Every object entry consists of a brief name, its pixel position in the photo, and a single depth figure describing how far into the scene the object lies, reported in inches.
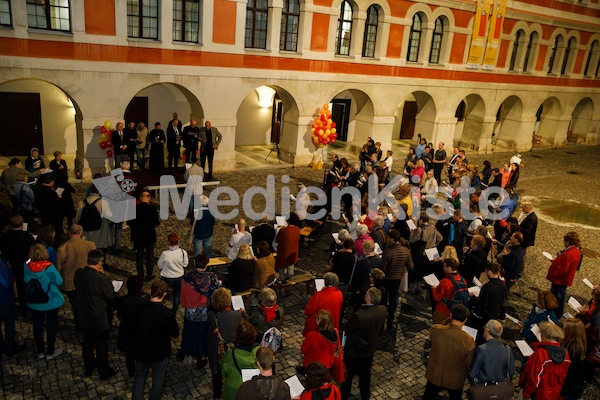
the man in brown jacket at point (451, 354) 232.2
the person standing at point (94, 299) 254.5
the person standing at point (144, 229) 357.7
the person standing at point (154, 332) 228.1
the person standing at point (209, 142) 643.5
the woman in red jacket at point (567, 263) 355.6
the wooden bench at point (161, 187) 595.5
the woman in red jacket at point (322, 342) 237.0
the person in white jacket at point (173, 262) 305.4
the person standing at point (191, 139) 645.3
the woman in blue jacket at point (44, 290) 261.9
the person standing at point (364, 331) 248.5
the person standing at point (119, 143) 598.2
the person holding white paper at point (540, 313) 270.4
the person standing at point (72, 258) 287.6
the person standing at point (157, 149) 627.5
